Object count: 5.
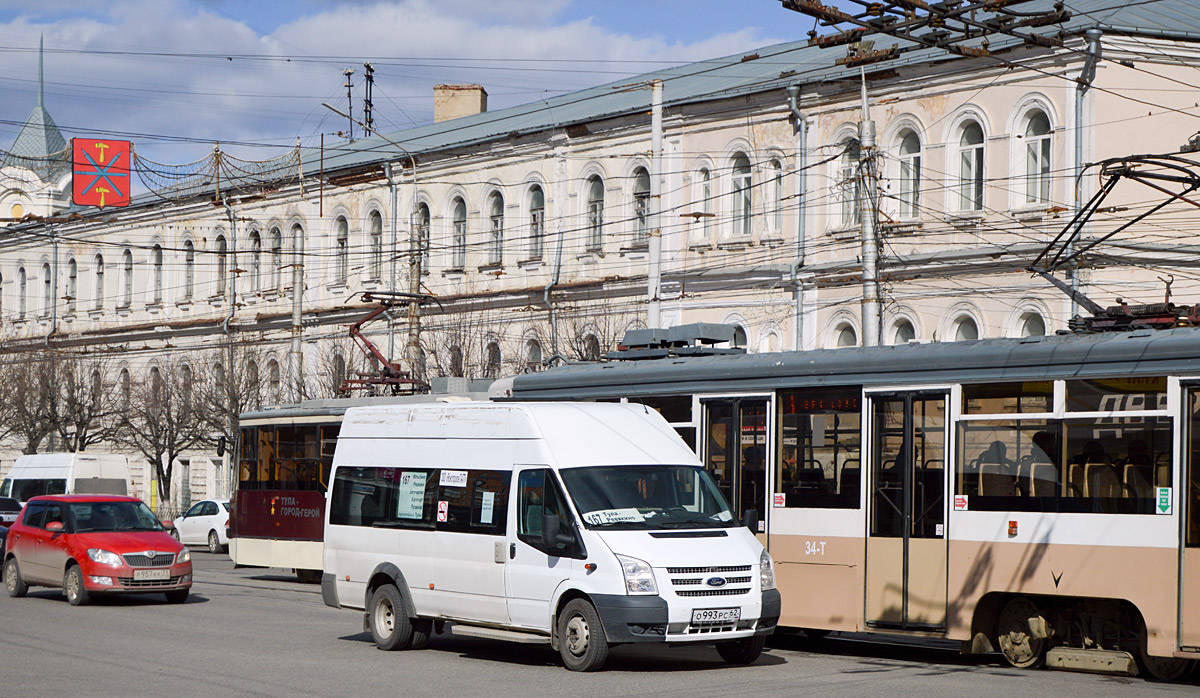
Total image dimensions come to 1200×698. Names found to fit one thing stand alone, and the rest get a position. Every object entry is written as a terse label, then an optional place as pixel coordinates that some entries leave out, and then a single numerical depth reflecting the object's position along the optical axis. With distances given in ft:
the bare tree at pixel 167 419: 176.65
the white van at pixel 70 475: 132.87
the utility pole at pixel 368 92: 214.44
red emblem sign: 164.14
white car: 136.77
